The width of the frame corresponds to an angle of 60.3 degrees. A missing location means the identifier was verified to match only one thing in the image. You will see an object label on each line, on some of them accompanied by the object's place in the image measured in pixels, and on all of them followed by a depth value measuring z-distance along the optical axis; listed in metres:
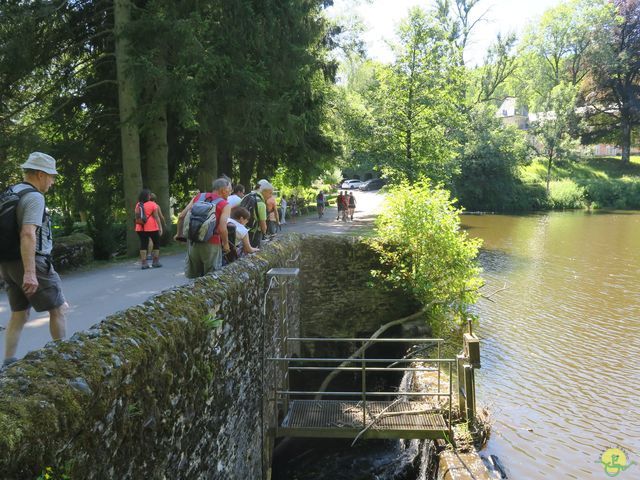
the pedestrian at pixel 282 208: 24.44
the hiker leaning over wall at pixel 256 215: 9.80
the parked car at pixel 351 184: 67.81
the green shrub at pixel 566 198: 51.00
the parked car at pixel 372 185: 65.19
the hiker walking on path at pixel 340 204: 27.72
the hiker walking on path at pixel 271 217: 11.24
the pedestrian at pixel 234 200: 9.22
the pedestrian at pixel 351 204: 27.84
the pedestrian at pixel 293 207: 31.19
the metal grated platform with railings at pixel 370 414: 7.62
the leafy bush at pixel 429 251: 12.26
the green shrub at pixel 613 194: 51.81
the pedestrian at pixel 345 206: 27.39
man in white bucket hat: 4.59
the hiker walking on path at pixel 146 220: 11.66
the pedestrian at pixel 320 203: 30.38
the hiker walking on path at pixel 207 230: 7.06
